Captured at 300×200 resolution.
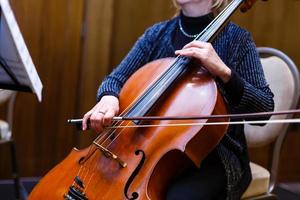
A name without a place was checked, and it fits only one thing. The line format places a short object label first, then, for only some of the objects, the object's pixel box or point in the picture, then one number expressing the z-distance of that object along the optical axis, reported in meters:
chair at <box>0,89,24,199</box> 2.37
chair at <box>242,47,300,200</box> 2.03
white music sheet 1.50
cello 1.67
